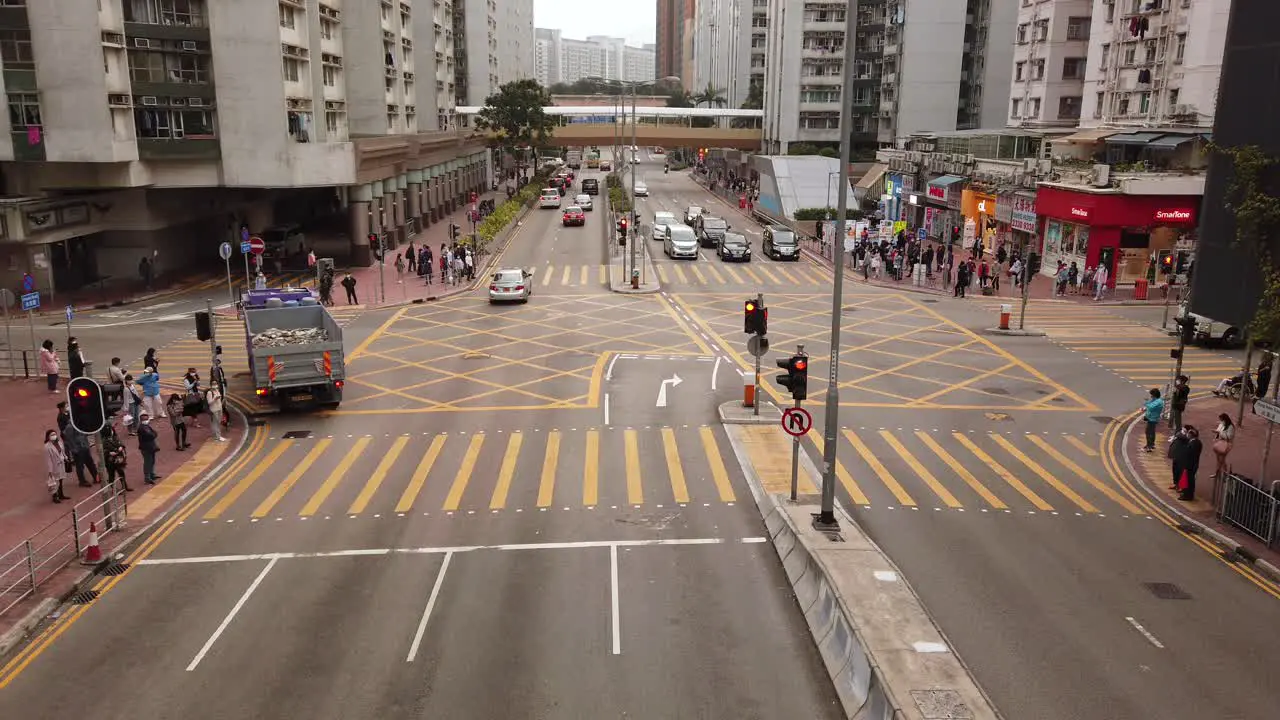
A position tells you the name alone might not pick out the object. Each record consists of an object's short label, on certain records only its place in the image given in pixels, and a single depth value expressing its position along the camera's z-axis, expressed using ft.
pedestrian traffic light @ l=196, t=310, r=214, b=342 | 75.72
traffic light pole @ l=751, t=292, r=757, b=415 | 77.92
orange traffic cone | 51.06
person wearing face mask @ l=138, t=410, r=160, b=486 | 64.28
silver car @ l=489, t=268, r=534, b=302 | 135.74
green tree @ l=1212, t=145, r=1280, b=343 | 58.13
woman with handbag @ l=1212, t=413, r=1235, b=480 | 60.64
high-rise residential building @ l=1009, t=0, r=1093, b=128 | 203.82
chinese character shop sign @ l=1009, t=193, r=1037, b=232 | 163.32
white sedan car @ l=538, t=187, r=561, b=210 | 281.54
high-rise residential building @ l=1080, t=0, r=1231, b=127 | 153.69
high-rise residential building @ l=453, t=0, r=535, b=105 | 391.45
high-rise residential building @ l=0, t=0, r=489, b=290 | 132.67
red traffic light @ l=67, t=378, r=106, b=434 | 50.67
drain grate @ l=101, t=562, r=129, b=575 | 50.55
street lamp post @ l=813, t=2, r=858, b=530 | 50.57
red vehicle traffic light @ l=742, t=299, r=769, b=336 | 71.61
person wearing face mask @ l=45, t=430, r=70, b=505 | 60.70
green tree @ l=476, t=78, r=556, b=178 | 307.58
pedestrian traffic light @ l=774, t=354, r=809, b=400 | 56.54
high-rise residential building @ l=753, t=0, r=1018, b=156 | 285.43
